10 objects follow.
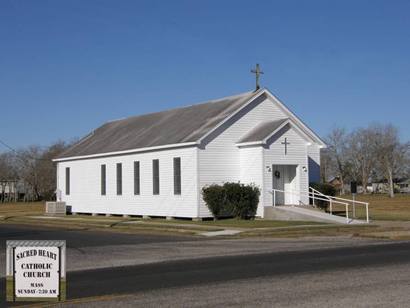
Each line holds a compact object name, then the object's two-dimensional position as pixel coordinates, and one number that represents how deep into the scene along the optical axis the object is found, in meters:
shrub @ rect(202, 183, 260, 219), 32.03
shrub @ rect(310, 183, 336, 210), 35.25
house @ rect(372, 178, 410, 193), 147.50
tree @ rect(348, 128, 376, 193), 120.00
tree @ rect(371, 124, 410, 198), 116.74
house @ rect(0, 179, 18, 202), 115.25
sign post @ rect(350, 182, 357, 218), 30.12
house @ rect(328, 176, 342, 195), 128.55
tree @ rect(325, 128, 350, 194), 123.51
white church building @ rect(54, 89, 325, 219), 32.62
